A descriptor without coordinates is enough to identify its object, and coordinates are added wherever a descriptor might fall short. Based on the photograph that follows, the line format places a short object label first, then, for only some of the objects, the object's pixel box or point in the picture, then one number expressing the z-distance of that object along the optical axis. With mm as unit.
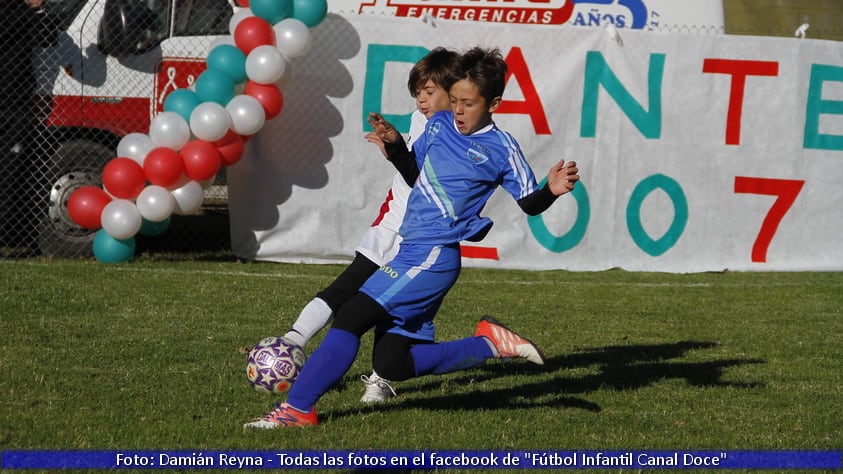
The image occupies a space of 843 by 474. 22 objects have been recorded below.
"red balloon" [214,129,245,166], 19922
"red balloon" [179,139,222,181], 19437
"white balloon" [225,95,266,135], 19766
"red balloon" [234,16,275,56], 20047
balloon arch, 19312
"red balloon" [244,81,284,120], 20234
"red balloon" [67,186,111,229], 19469
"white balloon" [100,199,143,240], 19250
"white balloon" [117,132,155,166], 19572
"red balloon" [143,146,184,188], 19141
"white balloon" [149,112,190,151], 19359
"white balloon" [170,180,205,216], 19687
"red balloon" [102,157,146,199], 19266
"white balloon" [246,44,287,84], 19844
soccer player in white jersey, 10898
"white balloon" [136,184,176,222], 19219
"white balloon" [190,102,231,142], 19344
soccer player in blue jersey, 9555
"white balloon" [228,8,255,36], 20422
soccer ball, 9828
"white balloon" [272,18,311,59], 20141
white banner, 21750
